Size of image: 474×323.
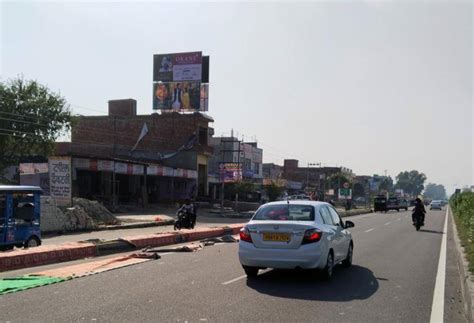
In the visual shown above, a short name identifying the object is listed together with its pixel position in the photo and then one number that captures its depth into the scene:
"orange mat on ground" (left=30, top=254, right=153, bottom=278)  10.83
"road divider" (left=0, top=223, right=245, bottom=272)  12.14
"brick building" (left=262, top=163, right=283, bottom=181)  107.51
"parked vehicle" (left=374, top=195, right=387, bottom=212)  65.06
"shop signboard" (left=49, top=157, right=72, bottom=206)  25.66
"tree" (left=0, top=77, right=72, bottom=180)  45.78
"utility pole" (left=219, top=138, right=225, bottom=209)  49.19
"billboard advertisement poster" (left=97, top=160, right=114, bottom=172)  40.42
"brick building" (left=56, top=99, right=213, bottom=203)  48.22
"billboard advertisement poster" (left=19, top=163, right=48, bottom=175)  27.23
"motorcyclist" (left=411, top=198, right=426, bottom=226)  27.41
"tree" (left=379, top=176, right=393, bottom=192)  185.48
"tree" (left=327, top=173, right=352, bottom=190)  120.81
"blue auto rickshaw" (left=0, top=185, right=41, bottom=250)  15.04
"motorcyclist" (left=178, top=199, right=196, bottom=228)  23.66
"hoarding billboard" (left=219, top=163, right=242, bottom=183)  58.25
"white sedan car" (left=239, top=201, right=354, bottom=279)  10.12
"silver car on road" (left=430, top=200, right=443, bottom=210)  80.38
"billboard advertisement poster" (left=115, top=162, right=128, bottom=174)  42.25
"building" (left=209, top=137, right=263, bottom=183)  80.00
